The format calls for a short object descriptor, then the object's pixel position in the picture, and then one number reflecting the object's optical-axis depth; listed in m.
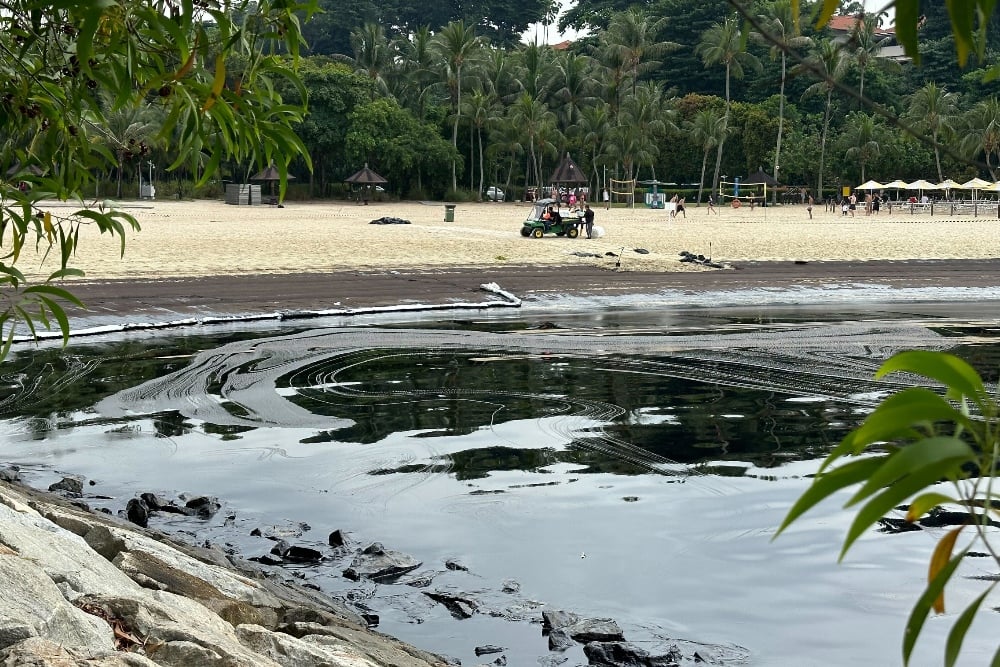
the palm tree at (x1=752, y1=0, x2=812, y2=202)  70.30
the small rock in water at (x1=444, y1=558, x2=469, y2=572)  7.36
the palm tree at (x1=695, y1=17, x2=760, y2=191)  81.56
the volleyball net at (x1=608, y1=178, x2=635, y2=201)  76.82
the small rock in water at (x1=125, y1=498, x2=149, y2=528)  8.19
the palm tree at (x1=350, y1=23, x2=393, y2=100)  84.56
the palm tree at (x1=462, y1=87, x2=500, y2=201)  78.56
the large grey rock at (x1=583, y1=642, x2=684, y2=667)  5.92
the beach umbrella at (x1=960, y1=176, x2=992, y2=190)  72.20
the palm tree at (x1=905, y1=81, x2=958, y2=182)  79.11
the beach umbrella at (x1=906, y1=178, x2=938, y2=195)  74.88
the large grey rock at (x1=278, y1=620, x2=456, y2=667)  5.51
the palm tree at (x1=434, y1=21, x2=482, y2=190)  79.50
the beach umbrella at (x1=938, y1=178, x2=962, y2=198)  73.33
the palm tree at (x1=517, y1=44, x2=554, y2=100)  82.44
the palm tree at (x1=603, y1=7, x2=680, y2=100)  83.44
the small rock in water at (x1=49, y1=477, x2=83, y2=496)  8.97
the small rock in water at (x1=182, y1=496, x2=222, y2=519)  8.52
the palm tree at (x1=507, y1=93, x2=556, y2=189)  76.88
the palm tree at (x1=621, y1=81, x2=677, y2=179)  80.69
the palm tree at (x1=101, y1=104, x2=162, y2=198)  65.94
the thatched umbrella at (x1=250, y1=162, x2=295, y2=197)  72.16
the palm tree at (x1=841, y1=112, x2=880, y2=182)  82.62
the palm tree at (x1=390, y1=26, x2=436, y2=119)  83.44
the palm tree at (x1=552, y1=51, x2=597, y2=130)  83.69
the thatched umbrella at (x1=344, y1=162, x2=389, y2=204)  71.62
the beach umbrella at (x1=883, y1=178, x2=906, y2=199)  74.06
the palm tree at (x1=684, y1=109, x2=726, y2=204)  80.88
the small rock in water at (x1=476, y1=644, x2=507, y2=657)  6.16
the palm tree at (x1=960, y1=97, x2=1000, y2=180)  78.06
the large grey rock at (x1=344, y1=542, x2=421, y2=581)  7.28
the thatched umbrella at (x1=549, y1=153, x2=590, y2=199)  71.79
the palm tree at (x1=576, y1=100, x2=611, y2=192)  80.36
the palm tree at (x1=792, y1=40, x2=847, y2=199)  77.31
